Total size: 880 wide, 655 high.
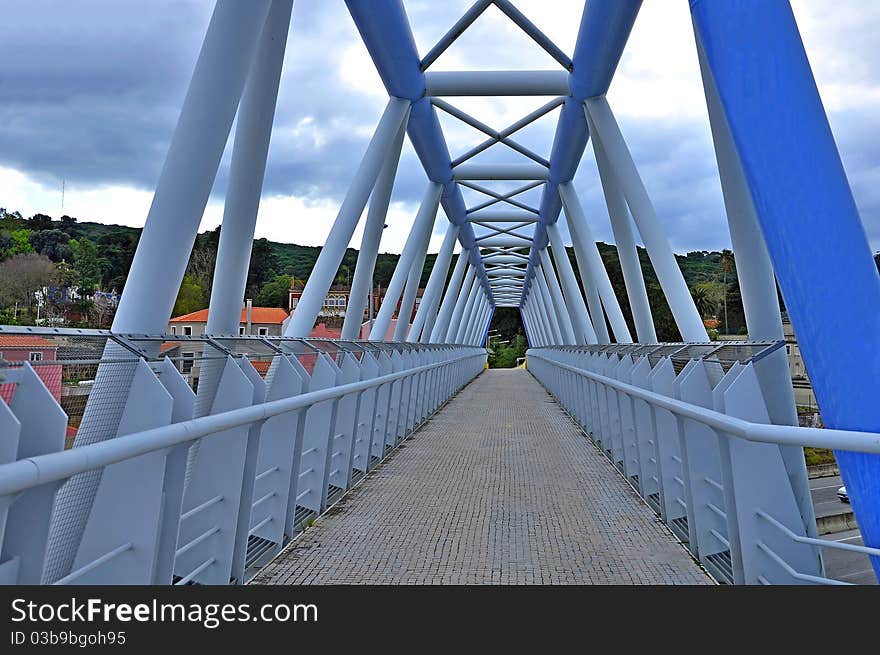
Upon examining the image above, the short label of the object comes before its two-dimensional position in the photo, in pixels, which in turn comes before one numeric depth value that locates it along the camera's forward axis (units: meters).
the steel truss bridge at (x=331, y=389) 2.71
